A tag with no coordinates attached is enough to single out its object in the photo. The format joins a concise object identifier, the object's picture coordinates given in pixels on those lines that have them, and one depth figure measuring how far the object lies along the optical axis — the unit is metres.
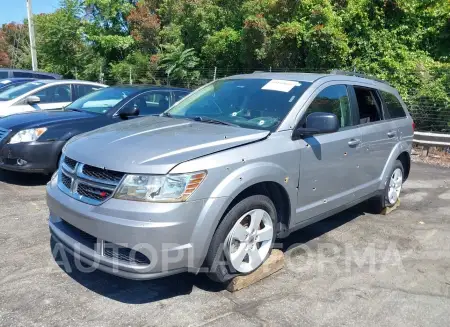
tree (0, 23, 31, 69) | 41.95
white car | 8.30
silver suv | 3.02
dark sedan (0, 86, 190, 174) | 5.97
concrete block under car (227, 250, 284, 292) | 3.50
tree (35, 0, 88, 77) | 28.17
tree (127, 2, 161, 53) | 25.19
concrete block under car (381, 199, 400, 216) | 5.75
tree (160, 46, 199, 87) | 21.75
